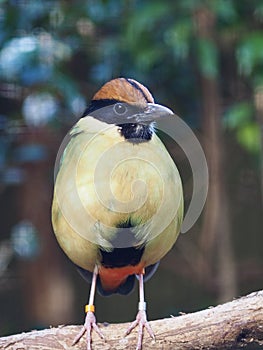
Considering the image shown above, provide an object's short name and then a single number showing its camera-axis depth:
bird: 3.65
